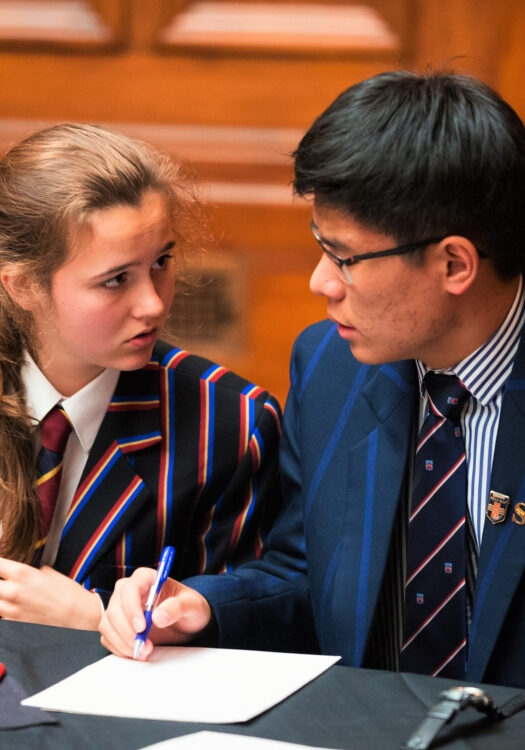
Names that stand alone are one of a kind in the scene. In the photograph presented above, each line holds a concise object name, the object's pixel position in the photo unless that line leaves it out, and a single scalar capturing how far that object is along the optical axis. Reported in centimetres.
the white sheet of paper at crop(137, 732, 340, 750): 313
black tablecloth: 315
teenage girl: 360
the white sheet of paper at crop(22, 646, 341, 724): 319
